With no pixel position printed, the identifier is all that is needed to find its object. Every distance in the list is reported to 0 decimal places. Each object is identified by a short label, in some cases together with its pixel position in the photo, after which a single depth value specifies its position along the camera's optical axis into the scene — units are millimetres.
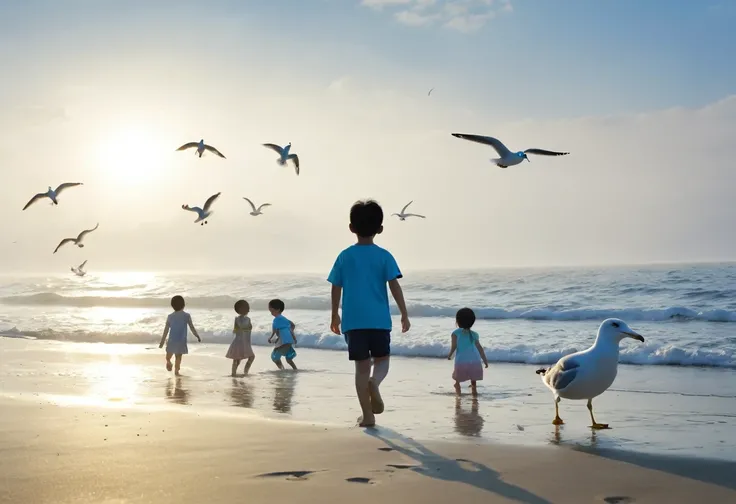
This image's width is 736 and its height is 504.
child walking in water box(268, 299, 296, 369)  12375
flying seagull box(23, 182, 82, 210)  22531
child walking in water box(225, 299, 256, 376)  11859
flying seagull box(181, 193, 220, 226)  22469
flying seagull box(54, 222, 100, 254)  26203
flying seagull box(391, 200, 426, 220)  29156
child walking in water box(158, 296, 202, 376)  11883
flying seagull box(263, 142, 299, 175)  20016
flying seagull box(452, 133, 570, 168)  11901
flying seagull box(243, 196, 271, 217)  25602
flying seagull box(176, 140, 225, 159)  21077
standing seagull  6602
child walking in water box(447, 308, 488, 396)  9516
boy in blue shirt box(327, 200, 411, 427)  6281
